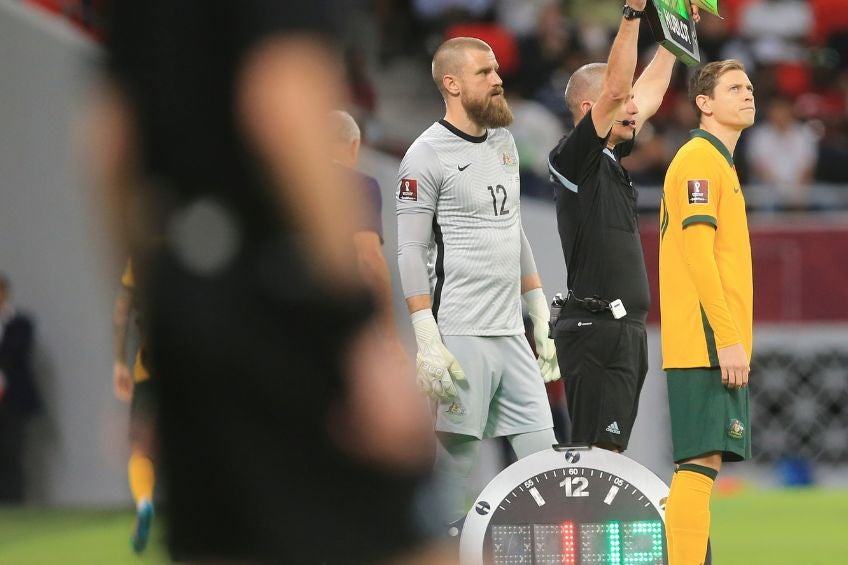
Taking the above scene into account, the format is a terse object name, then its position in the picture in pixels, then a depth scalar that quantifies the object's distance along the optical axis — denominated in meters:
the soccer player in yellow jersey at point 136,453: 14.01
